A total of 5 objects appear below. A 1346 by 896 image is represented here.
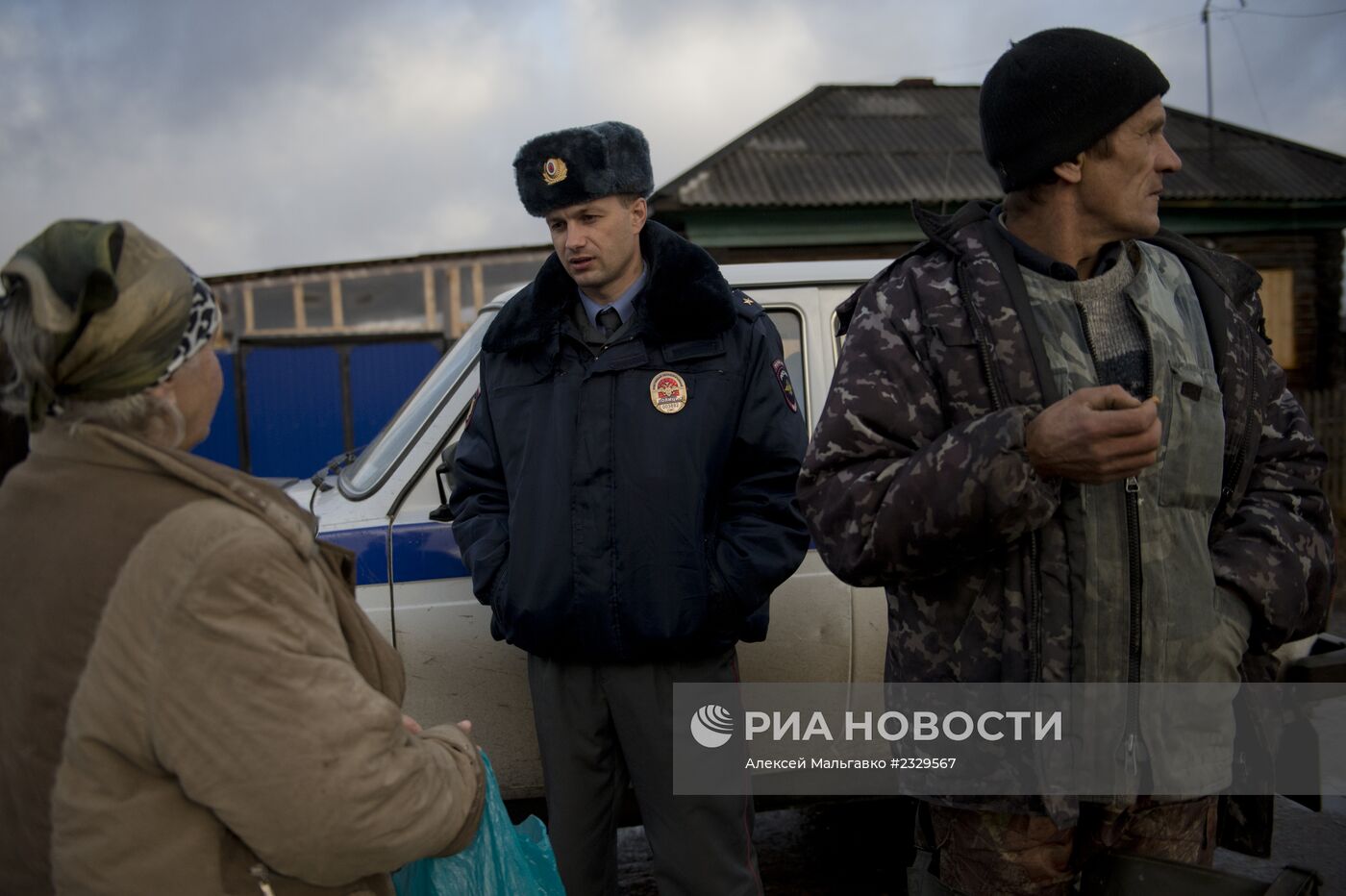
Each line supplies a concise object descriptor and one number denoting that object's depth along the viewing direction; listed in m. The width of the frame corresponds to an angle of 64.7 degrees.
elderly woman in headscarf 1.29
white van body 3.28
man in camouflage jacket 1.80
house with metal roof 13.05
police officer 2.51
